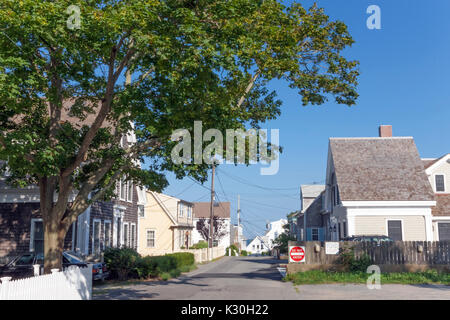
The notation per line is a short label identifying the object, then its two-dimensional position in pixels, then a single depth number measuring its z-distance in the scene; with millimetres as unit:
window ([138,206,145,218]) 36669
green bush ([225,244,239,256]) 71812
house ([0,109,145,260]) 24047
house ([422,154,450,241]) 31859
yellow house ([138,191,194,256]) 49500
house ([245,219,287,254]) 132250
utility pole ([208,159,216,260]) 49375
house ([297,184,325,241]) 45188
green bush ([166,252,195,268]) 29127
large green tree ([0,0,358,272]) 11969
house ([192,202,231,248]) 90750
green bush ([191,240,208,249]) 57756
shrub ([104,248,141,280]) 22562
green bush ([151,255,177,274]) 23606
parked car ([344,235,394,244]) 24422
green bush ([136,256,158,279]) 22750
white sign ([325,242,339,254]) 21922
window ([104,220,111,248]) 28703
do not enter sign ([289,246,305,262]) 22203
